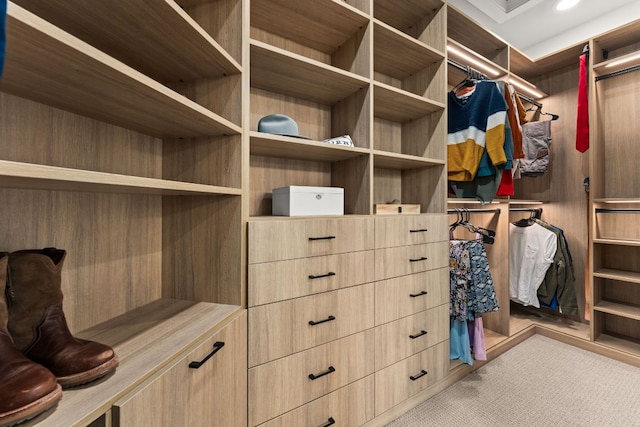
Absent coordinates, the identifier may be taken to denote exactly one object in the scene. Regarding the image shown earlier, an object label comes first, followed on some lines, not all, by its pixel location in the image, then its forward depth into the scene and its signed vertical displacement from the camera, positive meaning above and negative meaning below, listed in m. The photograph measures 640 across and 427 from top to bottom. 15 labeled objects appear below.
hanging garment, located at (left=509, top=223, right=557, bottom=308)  2.56 -0.37
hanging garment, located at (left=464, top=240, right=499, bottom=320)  1.92 -0.46
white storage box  1.38 +0.08
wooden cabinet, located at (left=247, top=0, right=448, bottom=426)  1.22 +0.18
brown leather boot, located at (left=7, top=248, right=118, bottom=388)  0.61 -0.24
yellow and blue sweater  1.90 +0.57
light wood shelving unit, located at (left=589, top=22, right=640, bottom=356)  2.34 +0.23
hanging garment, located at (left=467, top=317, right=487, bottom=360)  1.97 -0.82
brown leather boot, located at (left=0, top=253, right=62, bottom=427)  0.46 -0.28
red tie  2.39 +0.86
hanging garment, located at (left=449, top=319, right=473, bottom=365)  1.93 -0.81
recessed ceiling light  2.38 +1.71
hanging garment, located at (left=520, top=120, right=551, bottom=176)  2.62 +0.60
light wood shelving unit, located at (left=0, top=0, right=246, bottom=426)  0.60 +0.15
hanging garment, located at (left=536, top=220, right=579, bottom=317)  2.54 -0.56
